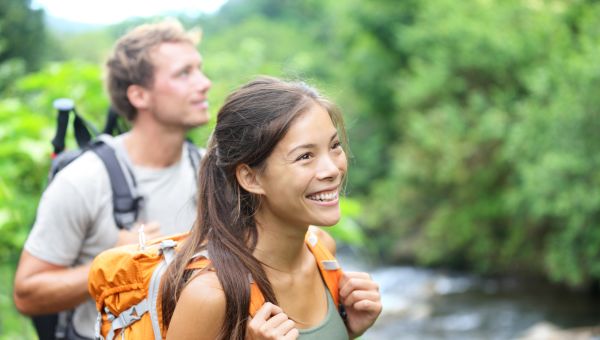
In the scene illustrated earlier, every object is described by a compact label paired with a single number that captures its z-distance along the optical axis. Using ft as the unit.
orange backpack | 6.97
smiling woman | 6.57
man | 9.84
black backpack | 10.09
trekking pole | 11.01
